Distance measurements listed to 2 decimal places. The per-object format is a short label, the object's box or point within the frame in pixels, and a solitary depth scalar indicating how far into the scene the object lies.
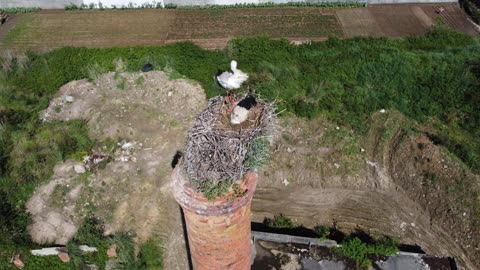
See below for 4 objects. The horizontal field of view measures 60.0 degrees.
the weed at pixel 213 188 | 5.52
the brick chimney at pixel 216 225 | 5.71
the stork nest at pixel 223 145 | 5.39
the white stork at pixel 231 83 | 5.83
